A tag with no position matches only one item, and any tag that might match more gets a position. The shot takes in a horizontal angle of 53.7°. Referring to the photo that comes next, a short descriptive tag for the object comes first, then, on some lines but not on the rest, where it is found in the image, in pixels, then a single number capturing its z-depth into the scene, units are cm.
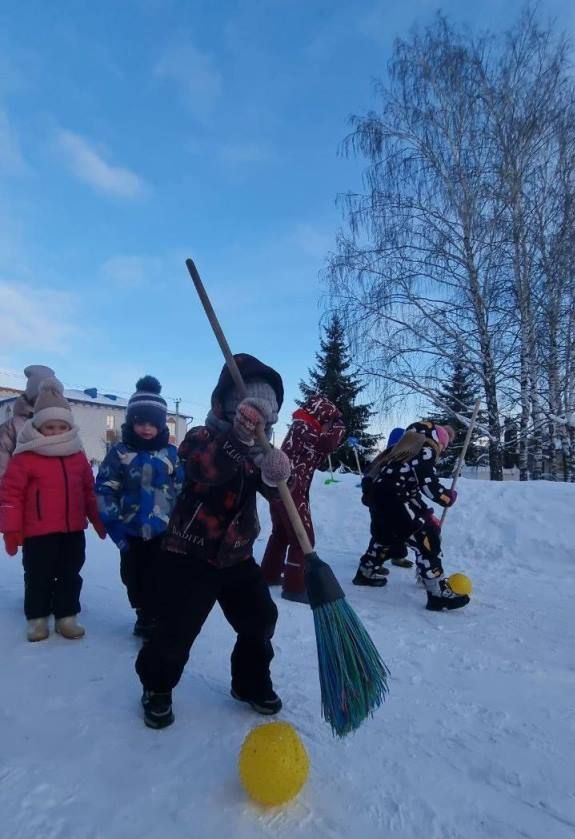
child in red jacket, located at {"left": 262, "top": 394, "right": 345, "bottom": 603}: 439
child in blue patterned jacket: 316
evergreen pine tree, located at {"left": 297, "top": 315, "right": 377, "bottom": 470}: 2177
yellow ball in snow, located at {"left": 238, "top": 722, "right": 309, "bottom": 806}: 177
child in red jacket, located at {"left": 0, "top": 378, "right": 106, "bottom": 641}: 333
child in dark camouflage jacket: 227
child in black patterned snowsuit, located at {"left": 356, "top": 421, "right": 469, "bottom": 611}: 445
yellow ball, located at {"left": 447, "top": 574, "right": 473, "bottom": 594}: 438
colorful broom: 202
